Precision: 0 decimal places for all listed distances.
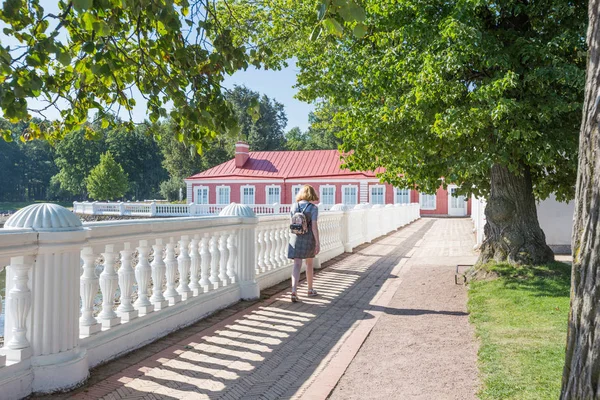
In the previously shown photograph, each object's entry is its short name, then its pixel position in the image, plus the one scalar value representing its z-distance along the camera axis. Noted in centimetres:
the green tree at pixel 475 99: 690
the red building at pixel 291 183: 3991
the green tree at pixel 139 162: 7550
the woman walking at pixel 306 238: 699
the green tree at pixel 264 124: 6356
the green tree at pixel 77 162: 7294
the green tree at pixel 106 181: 5931
